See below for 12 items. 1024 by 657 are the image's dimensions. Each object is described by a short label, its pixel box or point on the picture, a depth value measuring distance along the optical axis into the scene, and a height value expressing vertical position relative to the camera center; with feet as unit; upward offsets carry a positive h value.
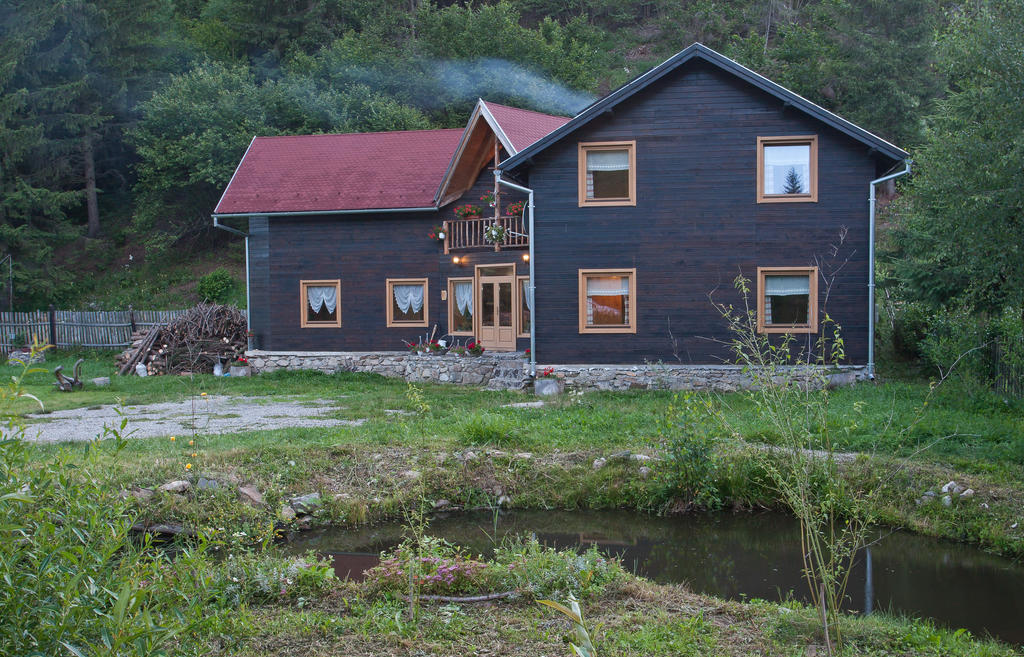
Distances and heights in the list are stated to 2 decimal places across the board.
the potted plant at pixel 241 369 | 74.38 -5.51
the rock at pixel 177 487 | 29.39 -6.44
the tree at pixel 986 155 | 35.24 +6.67
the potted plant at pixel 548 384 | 58.03 -5.63
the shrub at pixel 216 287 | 99.25 +2.76
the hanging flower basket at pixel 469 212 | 72.38 +8.47
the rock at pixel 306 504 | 30.19 -7.31
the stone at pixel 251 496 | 29.58 -6.90
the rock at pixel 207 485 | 29.43 -6.40
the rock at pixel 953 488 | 29.33 -6.76
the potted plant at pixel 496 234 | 68.95 +6.19
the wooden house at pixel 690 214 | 56.65 +6.53
